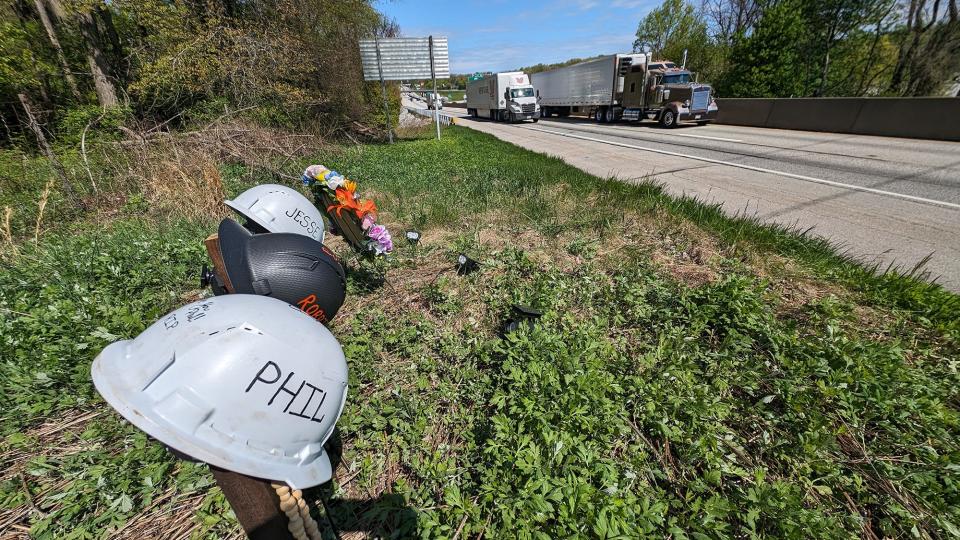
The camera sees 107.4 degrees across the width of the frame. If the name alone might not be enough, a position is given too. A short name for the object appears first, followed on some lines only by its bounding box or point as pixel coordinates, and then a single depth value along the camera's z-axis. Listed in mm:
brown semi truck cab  17500
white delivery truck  27172
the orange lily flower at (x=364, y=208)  3962
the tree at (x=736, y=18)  28547
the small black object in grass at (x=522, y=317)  2984
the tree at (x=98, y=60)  10938
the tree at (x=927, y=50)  17219
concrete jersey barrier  11055
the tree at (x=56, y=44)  10359
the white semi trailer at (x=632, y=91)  17609
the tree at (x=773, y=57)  18219
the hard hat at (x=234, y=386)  981
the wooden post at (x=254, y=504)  1140
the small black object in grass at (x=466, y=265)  4199
